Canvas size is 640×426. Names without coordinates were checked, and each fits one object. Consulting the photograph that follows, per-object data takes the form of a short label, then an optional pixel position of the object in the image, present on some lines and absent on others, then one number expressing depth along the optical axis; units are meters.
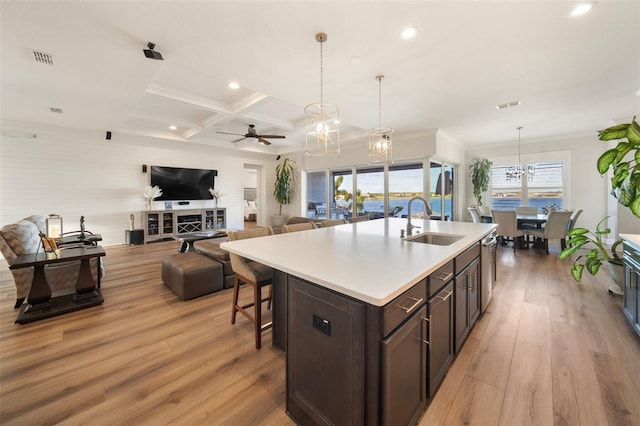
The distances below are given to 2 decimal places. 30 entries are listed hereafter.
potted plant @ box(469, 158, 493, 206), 7.12
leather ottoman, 3.02
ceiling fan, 5.66
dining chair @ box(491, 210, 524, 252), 5.49
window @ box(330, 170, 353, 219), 7.61
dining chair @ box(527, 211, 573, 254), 5.02
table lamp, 4.99
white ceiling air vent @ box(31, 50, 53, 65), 2.70
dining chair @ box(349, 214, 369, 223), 4.24
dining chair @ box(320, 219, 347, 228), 3.45
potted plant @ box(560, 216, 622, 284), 2.37
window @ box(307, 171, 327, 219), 8.34
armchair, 2.72
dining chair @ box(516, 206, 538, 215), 6.45
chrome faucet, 2.33
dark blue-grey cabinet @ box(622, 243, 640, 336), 2.14
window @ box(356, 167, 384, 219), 6.88
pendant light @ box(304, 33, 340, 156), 2.41
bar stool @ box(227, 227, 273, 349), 2.10
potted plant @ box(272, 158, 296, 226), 8.71
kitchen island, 1.07
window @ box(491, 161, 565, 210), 6.61
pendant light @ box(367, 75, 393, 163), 3.52
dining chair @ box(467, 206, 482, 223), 5.74
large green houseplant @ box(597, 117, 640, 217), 1.67
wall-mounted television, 6.87
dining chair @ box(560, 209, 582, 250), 5.11
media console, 6.60
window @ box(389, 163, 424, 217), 6.24
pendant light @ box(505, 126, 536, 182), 6.17
